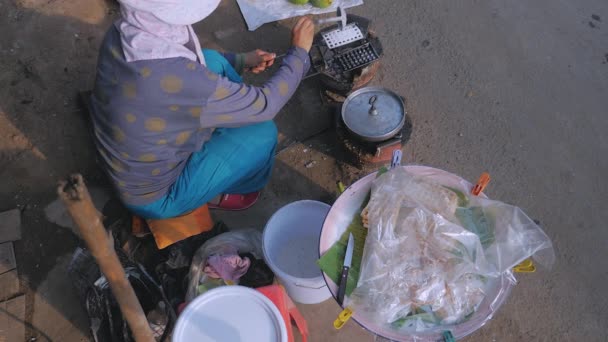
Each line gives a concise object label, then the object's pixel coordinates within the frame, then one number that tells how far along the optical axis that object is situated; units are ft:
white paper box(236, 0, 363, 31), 12.00
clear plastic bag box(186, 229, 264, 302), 7.40
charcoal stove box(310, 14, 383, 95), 9.53
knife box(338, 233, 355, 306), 6.25
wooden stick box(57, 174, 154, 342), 4.01
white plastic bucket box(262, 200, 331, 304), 7.89
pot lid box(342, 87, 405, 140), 8.53
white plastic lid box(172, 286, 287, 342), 6.07
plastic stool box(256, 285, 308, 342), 6.75
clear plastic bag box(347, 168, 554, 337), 6.07
